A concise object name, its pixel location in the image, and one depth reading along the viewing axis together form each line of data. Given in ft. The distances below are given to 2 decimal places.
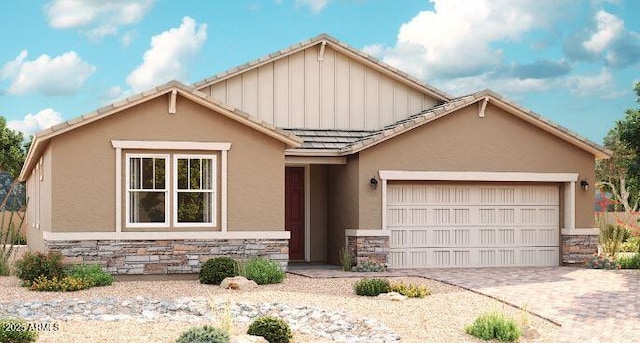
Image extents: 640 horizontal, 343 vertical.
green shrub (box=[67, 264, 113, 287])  53.06
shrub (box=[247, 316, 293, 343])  35.06
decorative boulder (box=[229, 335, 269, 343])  33.32
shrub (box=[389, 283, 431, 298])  49.21
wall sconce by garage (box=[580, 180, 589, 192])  68.13
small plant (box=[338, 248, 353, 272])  63.31
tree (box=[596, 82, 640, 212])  69.77
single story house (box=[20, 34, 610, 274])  56.54
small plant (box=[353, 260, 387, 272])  62.39
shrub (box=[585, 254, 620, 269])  66.33
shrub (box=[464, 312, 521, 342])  38.29
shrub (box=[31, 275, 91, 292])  50.81
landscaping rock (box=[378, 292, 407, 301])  47.91
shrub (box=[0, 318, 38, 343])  33.14
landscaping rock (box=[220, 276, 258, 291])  51.83
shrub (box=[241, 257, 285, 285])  54.49
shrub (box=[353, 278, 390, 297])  49.65
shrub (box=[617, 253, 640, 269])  67.02
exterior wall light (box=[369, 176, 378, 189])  63.52
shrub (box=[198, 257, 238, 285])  54.19
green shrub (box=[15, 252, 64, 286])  52.70
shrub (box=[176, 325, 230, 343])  31.96
